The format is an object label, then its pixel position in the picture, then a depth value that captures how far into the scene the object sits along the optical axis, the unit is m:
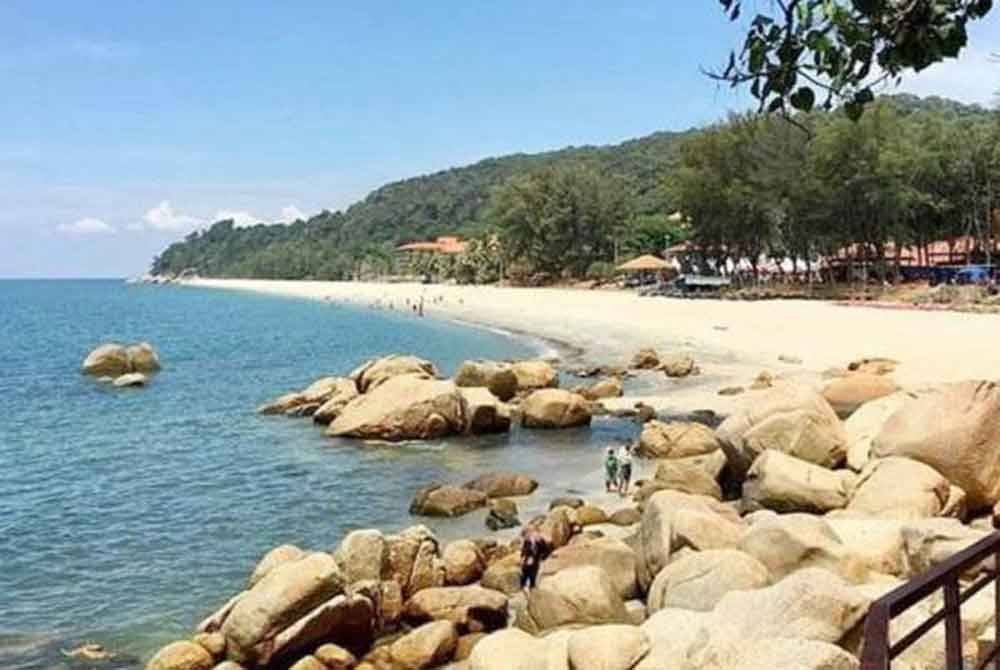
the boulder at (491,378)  36.31
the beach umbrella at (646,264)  92.38
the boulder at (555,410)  31.66
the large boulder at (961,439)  16.42
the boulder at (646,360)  46.16
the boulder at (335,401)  34.38
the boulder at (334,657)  13.09
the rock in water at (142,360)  54.91
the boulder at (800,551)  12.43
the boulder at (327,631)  13.09
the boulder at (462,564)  16.42
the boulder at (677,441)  25.77
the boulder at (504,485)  22.91
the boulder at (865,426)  19.05
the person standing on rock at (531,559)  15.68
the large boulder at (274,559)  15.54
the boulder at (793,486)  17.03
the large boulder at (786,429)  19.56
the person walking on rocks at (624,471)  22.75
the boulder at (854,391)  31.72
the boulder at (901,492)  15.24
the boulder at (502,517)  20.27
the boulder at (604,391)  37.25
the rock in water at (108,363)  54.44
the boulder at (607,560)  14.92
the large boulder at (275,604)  13.13
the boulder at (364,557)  15.58
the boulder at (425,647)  13.12
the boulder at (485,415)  31.19
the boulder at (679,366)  42.41
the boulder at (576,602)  12.98
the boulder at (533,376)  38.22
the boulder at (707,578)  11.85
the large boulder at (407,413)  30.53
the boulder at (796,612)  9.29
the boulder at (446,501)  21.64
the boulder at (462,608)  14.34
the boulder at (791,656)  7.39
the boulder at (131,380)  49.44
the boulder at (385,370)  35.81
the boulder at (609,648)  10.06
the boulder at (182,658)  13.02
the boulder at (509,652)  10.92
